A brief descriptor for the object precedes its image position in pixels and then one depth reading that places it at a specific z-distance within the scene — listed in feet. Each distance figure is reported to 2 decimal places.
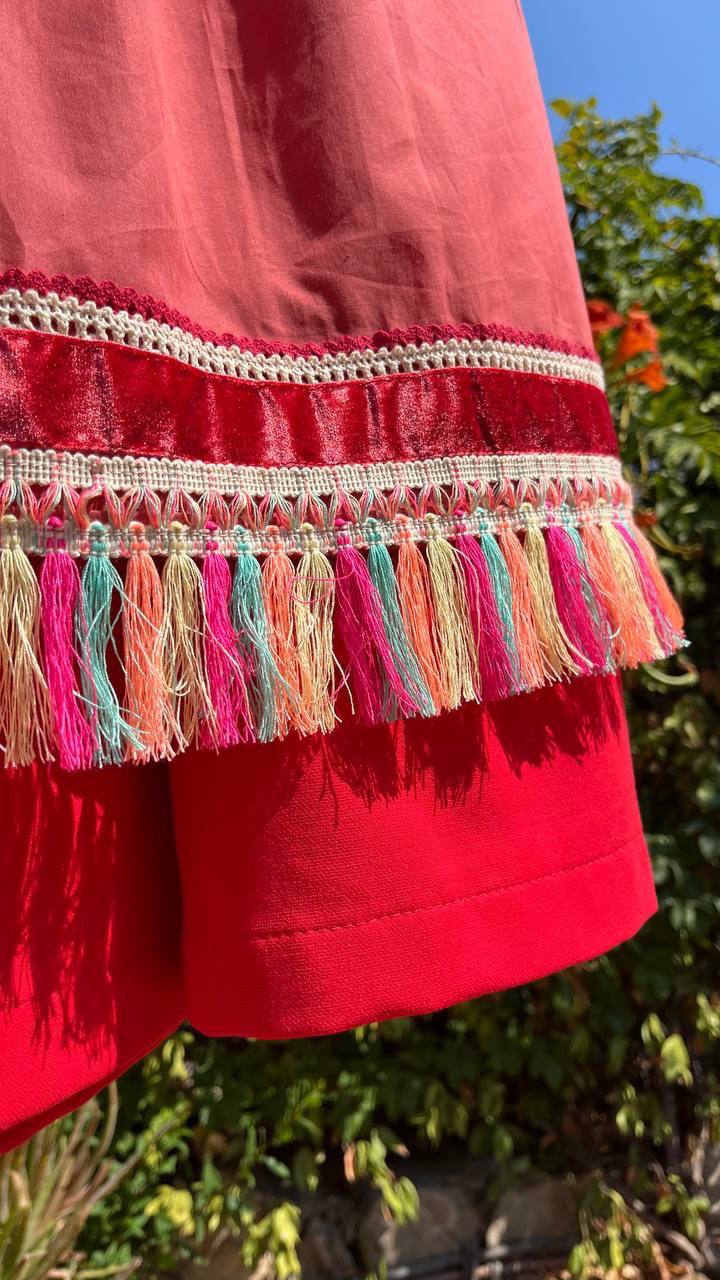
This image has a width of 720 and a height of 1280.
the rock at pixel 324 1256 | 3.95
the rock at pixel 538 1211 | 4.07
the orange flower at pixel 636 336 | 3.06
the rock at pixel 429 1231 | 3.96
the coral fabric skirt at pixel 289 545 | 1.10
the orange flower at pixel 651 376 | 3.10
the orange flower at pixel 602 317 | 3.16
